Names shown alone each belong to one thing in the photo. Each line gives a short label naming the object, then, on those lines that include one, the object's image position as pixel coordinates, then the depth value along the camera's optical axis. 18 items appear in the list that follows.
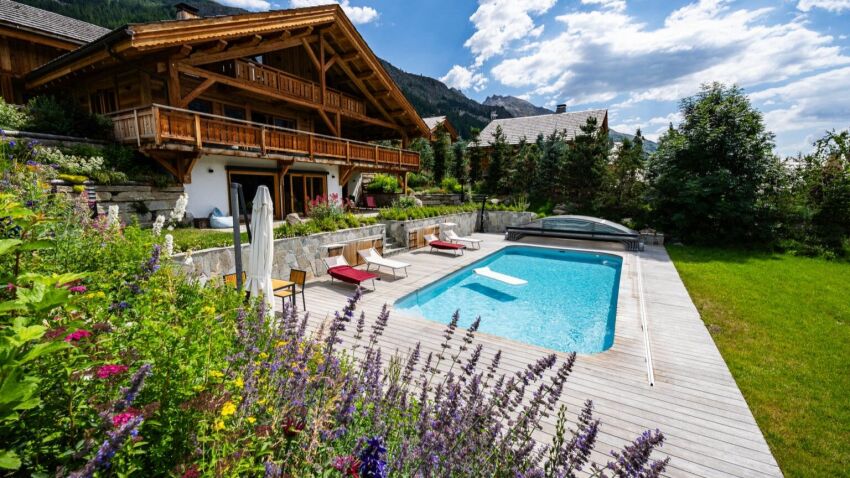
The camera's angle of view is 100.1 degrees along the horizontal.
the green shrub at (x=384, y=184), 22.58
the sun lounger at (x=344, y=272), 7.98
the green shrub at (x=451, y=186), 26.53
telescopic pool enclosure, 14.17
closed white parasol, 5.03
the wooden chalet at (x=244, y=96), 10.16
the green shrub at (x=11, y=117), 9.29
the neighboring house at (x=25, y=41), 13.55
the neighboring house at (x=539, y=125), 35.03
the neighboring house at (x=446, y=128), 29.39
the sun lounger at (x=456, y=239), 13.62
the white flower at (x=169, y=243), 3.84
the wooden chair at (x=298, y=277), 6.72
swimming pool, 7.44
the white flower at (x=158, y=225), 4.39
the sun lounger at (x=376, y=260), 9.30
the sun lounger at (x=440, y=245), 12.59
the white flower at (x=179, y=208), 4.47
